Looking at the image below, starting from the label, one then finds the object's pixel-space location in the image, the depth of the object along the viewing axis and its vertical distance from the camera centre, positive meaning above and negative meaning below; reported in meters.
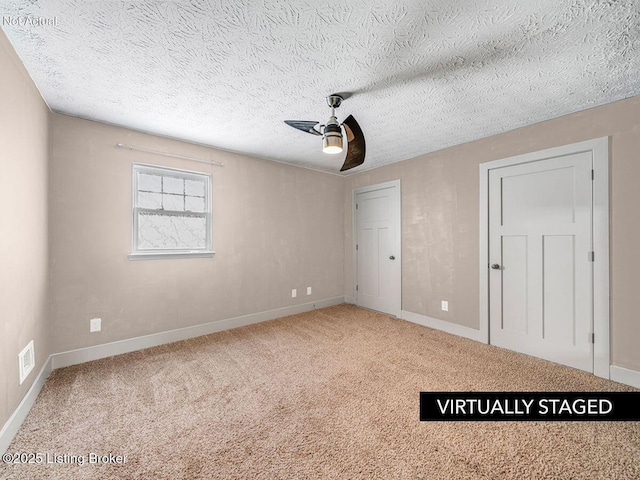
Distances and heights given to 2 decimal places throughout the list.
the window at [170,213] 3.07 +0.33
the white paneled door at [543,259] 2.53 -0.18
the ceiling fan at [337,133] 2.13 +0.84
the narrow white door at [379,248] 4.19 -0.12
